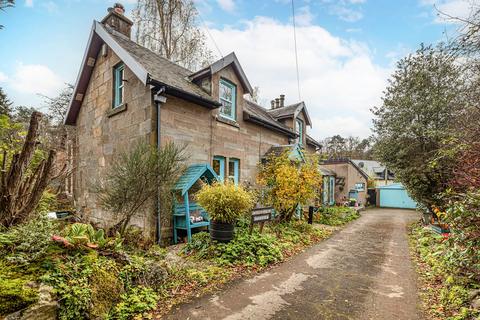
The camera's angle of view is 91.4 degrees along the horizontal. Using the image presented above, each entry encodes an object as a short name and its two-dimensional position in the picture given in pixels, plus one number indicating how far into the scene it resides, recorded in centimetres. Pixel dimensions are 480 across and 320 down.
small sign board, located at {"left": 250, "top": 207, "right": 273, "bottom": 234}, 742
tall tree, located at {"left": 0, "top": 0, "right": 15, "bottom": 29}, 357
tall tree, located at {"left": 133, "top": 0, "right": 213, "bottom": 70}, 1518
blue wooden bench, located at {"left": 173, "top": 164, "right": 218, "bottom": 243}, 743
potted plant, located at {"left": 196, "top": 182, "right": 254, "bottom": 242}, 642
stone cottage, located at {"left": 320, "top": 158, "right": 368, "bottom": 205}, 2422
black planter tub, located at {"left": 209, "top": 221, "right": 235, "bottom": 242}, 657
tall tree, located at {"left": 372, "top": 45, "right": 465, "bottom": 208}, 1125
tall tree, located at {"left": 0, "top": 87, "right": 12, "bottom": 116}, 2140
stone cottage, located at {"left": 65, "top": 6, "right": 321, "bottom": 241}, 783
